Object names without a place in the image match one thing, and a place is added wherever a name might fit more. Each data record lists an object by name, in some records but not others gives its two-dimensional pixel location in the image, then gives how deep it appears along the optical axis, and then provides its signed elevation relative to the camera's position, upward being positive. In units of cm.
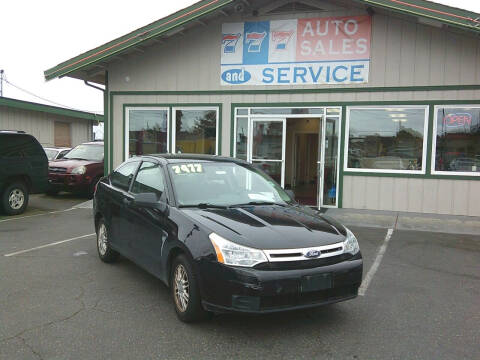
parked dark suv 1016 -62
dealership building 984 +147
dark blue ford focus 358 -83
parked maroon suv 1316 -87
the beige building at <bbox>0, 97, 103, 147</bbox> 2055 +123
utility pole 4392 +635
